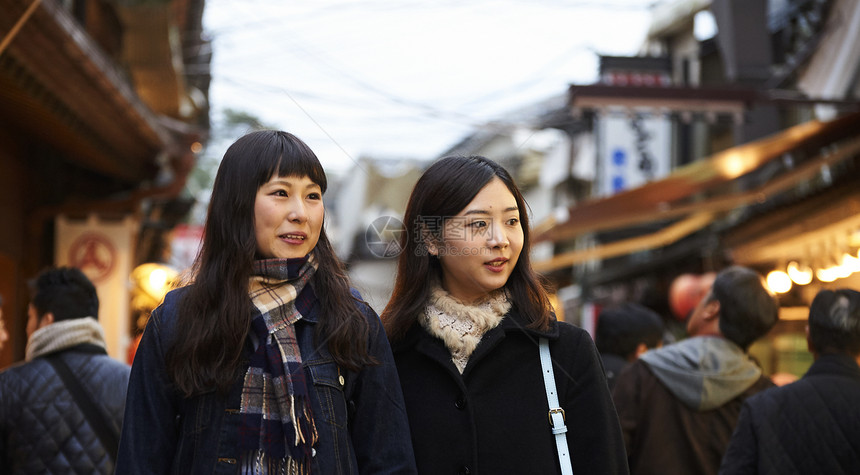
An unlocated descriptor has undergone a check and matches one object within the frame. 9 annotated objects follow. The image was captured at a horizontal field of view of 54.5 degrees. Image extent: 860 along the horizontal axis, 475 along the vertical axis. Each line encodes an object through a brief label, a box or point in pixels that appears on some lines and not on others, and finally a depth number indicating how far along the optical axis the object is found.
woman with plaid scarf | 2.38
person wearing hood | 4.18
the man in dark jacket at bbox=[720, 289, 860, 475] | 3.42
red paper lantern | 10.01
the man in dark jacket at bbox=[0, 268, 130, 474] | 3.78
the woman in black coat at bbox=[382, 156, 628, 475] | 2.76
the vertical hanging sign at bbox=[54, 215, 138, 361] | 9.09
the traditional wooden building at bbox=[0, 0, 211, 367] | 5.90
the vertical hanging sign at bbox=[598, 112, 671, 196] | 15.08
